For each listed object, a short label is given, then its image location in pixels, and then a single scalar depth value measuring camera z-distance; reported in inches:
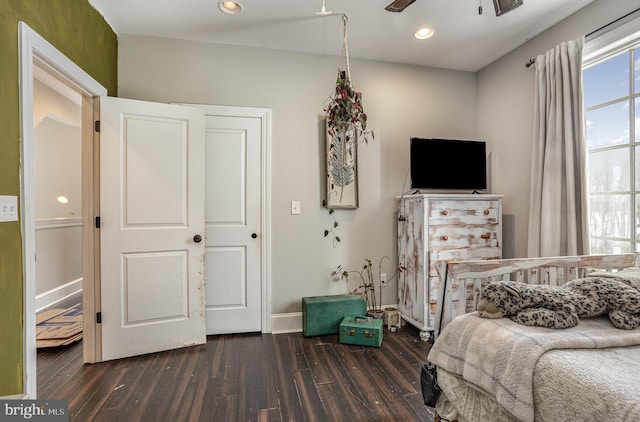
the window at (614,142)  82.2
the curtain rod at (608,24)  78.9
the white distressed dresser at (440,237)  104.6
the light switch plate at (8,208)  55.9
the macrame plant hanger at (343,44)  95.9
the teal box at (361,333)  100.3
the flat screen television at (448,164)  115.7
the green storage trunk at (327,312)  108.4
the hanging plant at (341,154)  102.0
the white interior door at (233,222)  109.2
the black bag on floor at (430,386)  59.8
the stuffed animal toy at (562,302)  51.1
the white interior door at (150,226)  92.3
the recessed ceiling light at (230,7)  88.9
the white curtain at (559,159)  88.4
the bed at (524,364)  37.9
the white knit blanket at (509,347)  43.8
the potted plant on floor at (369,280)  120.3
